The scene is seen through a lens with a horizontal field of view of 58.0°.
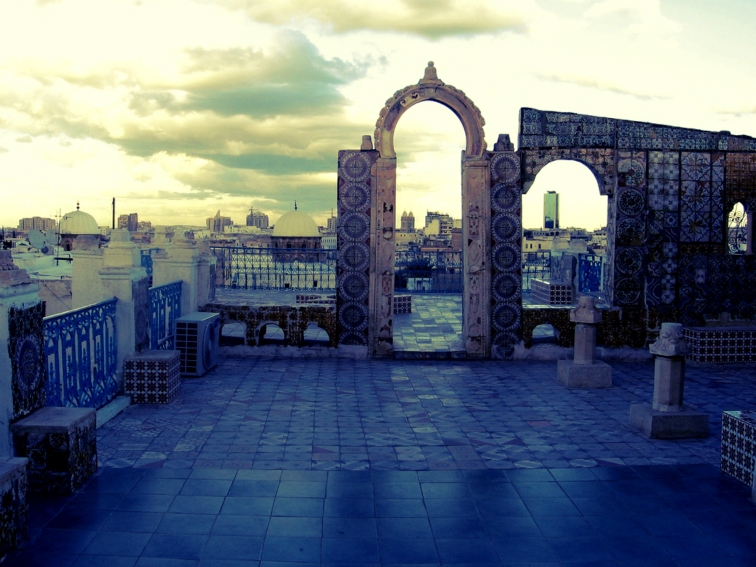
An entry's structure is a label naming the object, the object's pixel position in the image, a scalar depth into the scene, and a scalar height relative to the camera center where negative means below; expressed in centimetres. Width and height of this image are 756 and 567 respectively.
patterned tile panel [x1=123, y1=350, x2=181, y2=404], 751 -145
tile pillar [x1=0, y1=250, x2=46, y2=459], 470 -72
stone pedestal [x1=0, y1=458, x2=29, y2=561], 397 -154
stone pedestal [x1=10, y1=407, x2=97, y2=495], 493 -148
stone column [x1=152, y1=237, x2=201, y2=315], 990 -28
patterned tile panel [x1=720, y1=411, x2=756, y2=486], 523 -152
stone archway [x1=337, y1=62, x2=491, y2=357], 1027 +35
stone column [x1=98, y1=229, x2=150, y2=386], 757 -44
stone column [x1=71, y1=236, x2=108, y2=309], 1255 -40
